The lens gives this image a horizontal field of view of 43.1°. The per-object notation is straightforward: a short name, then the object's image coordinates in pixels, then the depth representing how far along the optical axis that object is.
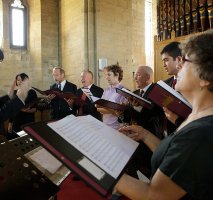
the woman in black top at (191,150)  0.98
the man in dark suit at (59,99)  5.36
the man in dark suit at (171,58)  3.09
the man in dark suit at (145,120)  2.16
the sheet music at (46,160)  1.16
